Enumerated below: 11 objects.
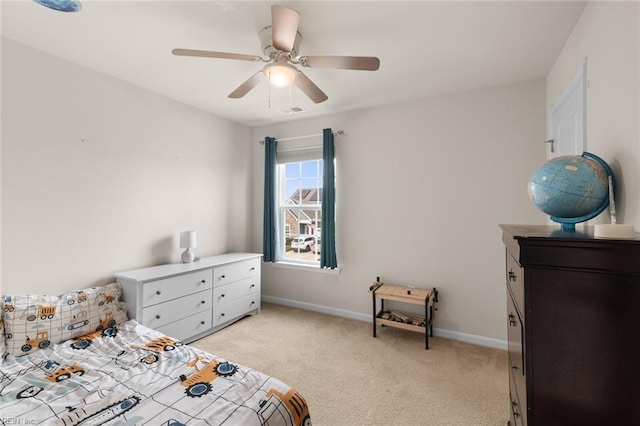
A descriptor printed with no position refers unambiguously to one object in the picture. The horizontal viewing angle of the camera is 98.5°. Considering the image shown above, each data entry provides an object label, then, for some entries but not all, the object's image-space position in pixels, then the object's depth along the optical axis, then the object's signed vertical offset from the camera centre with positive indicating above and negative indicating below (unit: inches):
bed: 50.6 -36.3
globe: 39.7 +3.9
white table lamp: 123.4 -12.8
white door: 66.8 +27.0
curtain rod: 139.3 +42.7
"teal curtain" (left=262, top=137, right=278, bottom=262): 154.8 +10.4
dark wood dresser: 32.4 -14.0
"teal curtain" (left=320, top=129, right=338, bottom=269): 138.2 +7.8
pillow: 74.4 -30.1
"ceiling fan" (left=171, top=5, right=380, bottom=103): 60.5 +39.6
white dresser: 98.1 -32.0
